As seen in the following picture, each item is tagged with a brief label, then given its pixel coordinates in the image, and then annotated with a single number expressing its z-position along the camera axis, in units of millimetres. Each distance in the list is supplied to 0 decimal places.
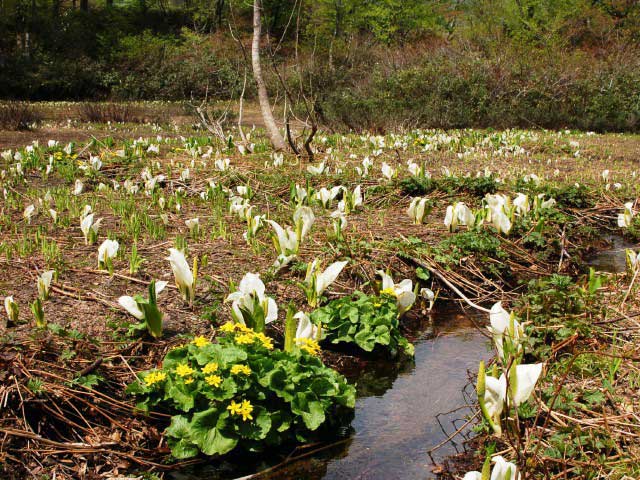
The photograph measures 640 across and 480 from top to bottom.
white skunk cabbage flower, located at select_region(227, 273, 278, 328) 3139
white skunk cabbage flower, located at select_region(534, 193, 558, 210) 5590
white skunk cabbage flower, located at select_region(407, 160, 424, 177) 6760
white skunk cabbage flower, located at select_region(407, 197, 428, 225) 5412
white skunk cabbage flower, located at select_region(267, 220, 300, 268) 4031
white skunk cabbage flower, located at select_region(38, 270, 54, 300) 3260
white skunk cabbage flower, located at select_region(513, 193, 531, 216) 5388
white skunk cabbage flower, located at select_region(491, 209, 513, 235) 5031
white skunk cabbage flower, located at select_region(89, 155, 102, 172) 7004
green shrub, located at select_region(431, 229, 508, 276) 4746
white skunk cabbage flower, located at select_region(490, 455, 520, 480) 1901
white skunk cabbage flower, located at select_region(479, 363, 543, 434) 2305
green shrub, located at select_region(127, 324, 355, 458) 2512
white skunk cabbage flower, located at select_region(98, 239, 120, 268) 3733
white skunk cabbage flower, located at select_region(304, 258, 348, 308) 3684
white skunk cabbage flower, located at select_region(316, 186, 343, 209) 5742
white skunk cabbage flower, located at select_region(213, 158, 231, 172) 7010
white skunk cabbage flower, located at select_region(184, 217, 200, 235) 4680
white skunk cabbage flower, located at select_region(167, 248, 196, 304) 3314
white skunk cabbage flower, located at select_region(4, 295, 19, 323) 2980
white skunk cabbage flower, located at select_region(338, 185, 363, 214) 5770
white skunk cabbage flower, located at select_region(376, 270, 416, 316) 3734
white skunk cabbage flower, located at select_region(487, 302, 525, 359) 2770
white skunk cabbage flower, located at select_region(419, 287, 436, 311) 4164
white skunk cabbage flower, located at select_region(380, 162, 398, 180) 6684
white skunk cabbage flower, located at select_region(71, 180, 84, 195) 5898
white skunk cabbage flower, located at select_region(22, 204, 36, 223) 4734
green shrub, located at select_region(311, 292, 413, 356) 3475
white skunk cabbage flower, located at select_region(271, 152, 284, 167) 7501
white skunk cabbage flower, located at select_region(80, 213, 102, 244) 4414
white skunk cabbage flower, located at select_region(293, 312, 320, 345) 3080
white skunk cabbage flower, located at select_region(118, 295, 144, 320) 3102
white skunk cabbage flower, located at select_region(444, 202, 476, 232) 5082
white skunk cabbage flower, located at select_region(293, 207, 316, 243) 4383
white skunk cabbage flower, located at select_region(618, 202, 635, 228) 5141
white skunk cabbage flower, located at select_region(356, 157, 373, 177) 6891
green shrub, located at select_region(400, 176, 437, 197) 6530
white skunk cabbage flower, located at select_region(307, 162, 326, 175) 6814
